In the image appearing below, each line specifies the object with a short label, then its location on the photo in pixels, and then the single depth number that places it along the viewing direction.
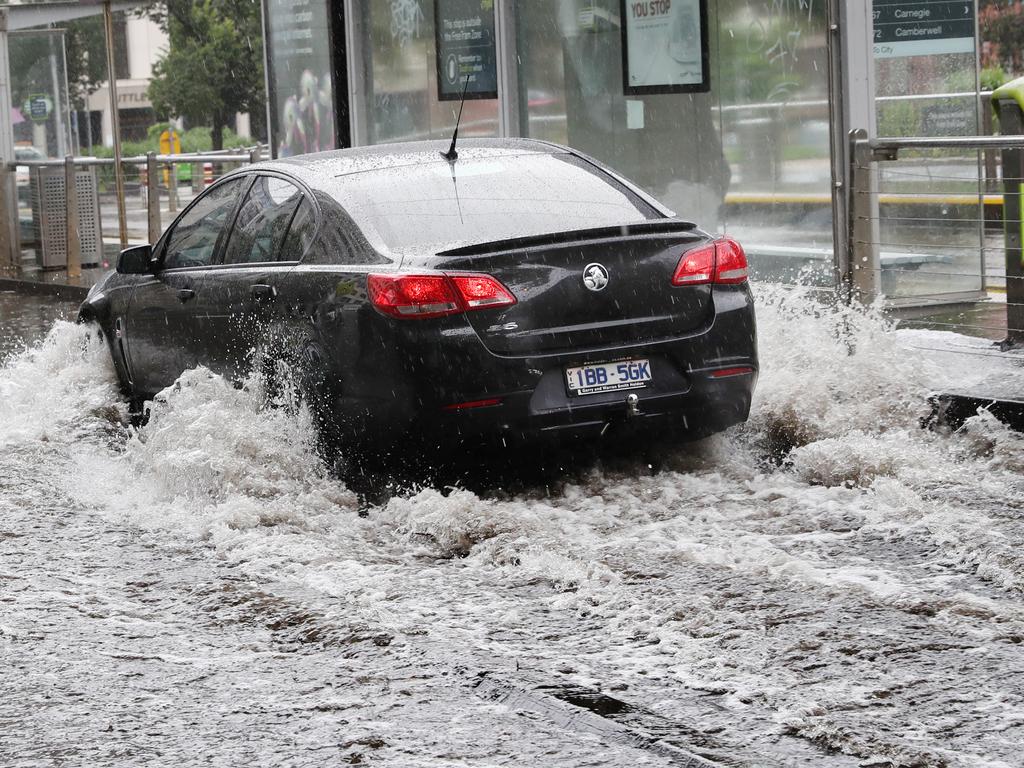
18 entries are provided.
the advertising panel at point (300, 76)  16.78
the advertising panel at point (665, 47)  12.76
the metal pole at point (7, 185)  21.06
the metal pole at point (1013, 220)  9.17
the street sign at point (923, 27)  11.13
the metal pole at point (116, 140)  18.08
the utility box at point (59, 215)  20.34
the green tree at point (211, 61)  54.12
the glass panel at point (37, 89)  22.27
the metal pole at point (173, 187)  19.72
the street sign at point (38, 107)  22.59
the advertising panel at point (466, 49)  15.09
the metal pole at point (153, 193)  18.78
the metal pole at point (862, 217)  9.98
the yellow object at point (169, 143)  44.97
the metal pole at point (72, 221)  19.97
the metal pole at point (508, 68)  14.74
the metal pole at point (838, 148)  10.20
